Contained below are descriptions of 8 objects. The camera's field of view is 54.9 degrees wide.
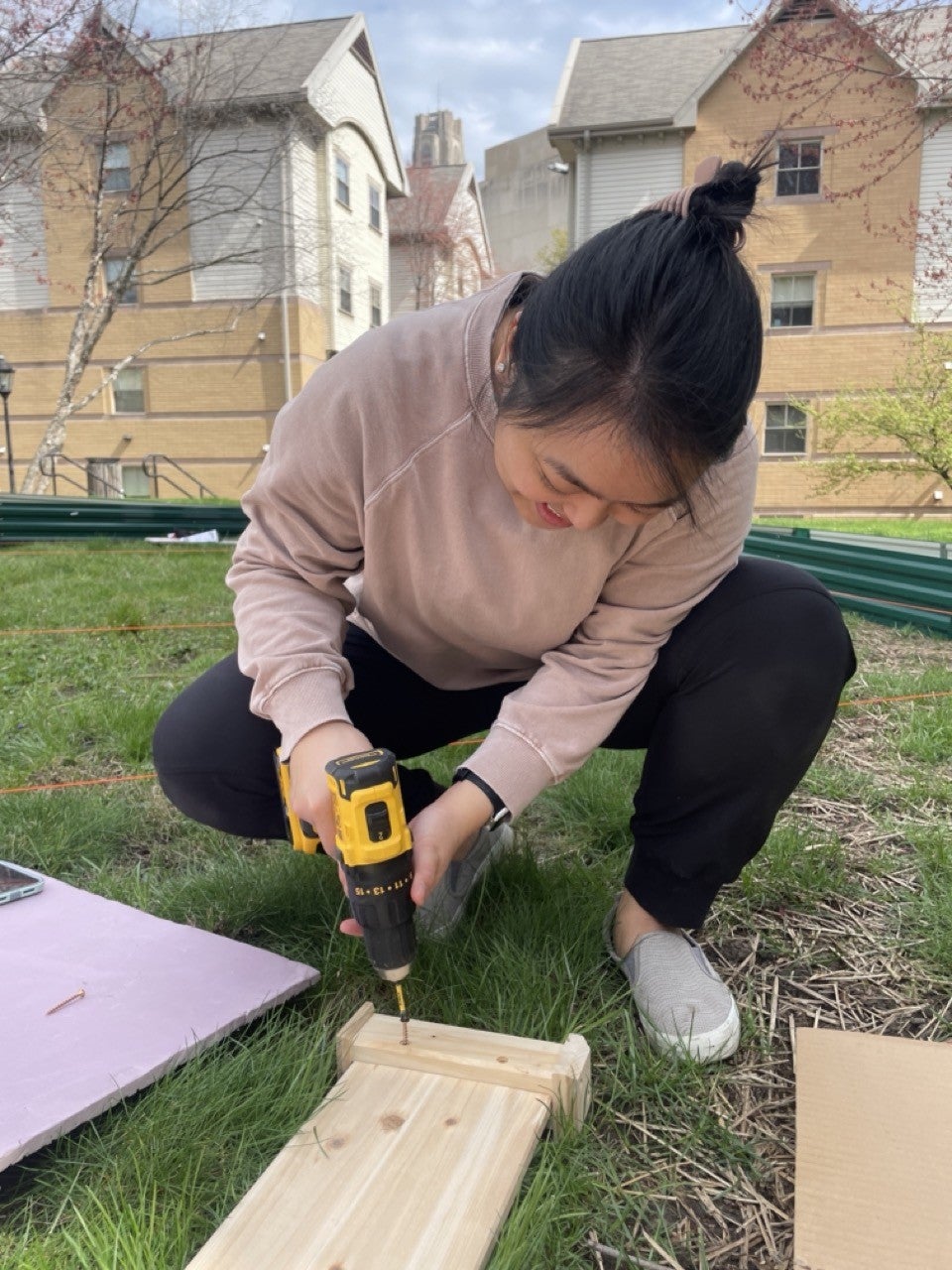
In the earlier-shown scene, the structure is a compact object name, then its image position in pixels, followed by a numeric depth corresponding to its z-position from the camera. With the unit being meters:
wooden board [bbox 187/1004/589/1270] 1.08
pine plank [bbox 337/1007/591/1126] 1.31
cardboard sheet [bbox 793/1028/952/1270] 1.12
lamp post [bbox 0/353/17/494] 12.51
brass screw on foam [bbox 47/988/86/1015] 1.49
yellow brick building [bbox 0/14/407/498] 15.23
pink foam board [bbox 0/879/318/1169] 1.29
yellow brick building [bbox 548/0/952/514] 14.02
